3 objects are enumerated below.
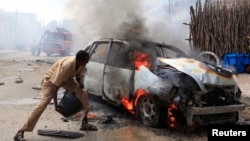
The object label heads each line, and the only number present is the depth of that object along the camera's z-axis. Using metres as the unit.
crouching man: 3.90
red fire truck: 22.35
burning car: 4.25
